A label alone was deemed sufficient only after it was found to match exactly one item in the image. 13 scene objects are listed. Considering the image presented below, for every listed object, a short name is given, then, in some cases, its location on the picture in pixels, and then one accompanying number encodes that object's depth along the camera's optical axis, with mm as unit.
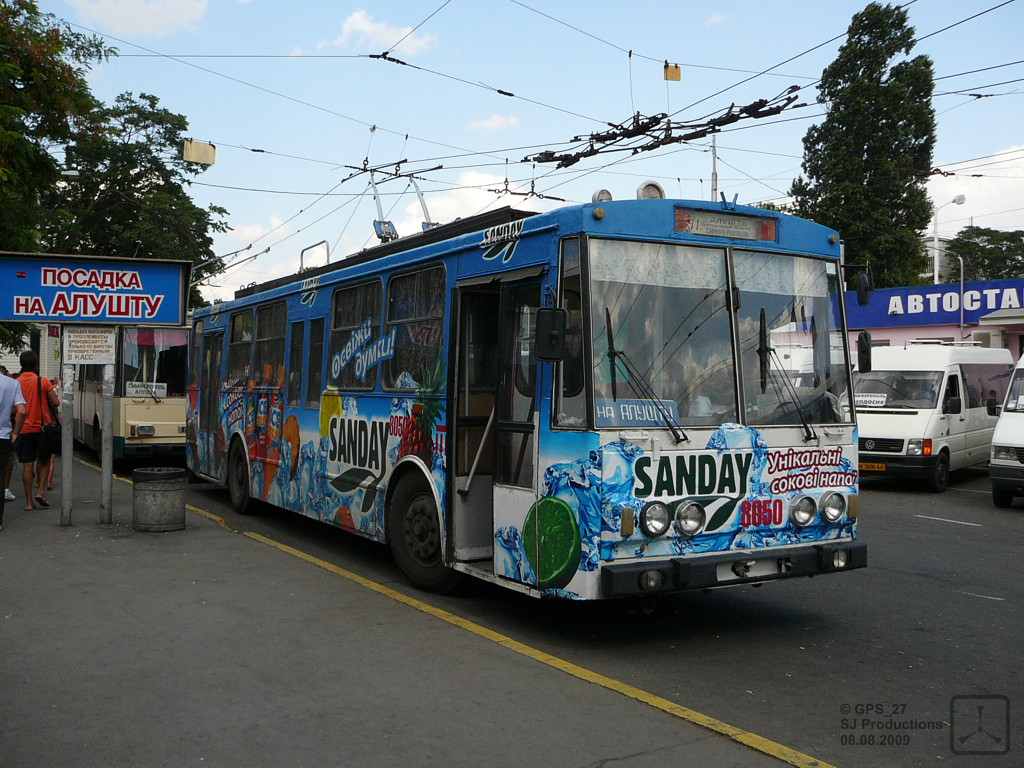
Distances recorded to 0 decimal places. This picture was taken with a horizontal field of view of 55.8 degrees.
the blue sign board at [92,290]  10789
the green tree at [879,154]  45688
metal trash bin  10703
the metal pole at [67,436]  10906
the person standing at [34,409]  12594
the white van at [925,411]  16641
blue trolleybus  6113
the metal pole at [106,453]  11148
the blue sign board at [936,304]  32400
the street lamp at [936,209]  35281
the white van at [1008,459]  14172
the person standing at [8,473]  11500
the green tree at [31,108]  17172
